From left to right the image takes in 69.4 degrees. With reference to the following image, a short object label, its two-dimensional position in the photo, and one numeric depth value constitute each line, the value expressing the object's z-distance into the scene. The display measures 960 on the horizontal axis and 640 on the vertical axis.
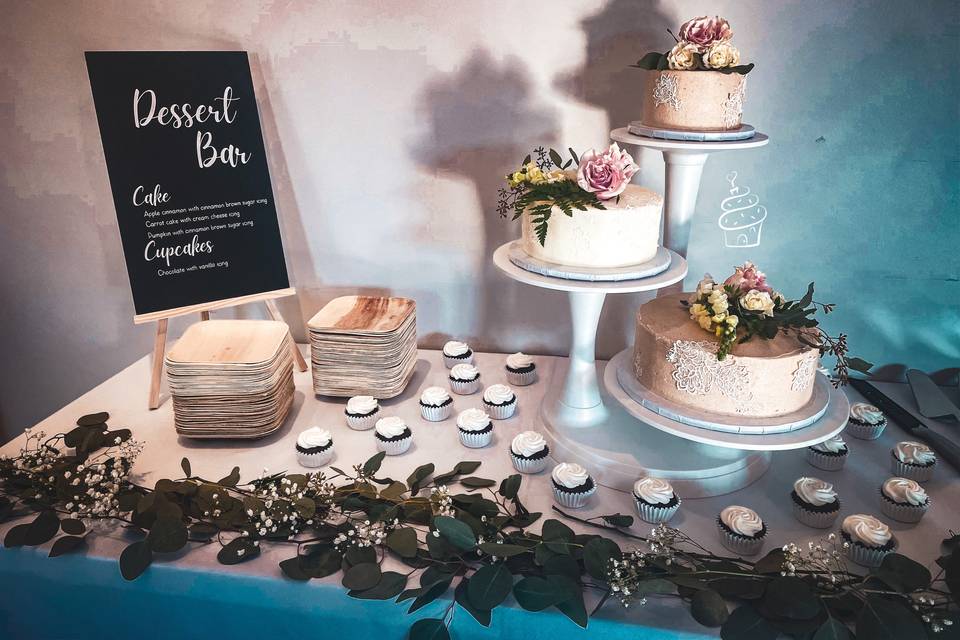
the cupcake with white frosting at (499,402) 1.74
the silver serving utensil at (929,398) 1.73
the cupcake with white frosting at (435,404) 1.73
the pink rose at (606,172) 1.39
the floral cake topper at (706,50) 1.44
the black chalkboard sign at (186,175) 1.71
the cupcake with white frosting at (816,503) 1.34
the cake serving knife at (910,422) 1.56
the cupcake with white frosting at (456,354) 2.00
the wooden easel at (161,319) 1.80
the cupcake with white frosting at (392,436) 1.58
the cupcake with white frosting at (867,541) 1.23
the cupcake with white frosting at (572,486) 1.38
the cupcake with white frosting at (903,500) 1.34
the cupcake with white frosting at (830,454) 1.52
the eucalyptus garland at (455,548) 1.10
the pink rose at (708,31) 1.46
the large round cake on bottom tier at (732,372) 1.29
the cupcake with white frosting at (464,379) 1.86
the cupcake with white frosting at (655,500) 1.33
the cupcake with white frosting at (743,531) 1.26
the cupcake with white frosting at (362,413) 1.69
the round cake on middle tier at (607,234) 1.40
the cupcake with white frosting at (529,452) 1.50
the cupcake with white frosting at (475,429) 1.60
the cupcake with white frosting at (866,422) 1.64
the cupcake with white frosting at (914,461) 1.48
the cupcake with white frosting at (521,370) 1.93
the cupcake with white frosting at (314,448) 1.54
